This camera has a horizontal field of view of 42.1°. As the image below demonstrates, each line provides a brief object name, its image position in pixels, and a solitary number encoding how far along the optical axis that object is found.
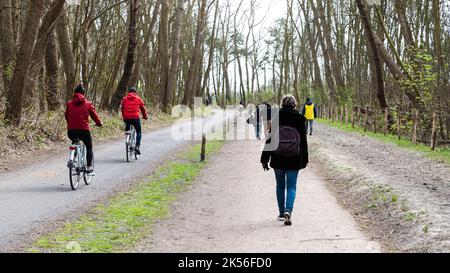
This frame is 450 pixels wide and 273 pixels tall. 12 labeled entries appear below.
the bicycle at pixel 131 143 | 16.28
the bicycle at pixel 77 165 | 11.48
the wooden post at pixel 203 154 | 17.63
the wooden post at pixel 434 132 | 19.33
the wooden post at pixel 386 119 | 27.09
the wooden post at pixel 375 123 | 29.12
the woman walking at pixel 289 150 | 8.73
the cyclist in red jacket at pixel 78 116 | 11.92
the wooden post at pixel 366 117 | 30.55
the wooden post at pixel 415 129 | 21.90
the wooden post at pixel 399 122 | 24.44
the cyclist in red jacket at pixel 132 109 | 16.27
